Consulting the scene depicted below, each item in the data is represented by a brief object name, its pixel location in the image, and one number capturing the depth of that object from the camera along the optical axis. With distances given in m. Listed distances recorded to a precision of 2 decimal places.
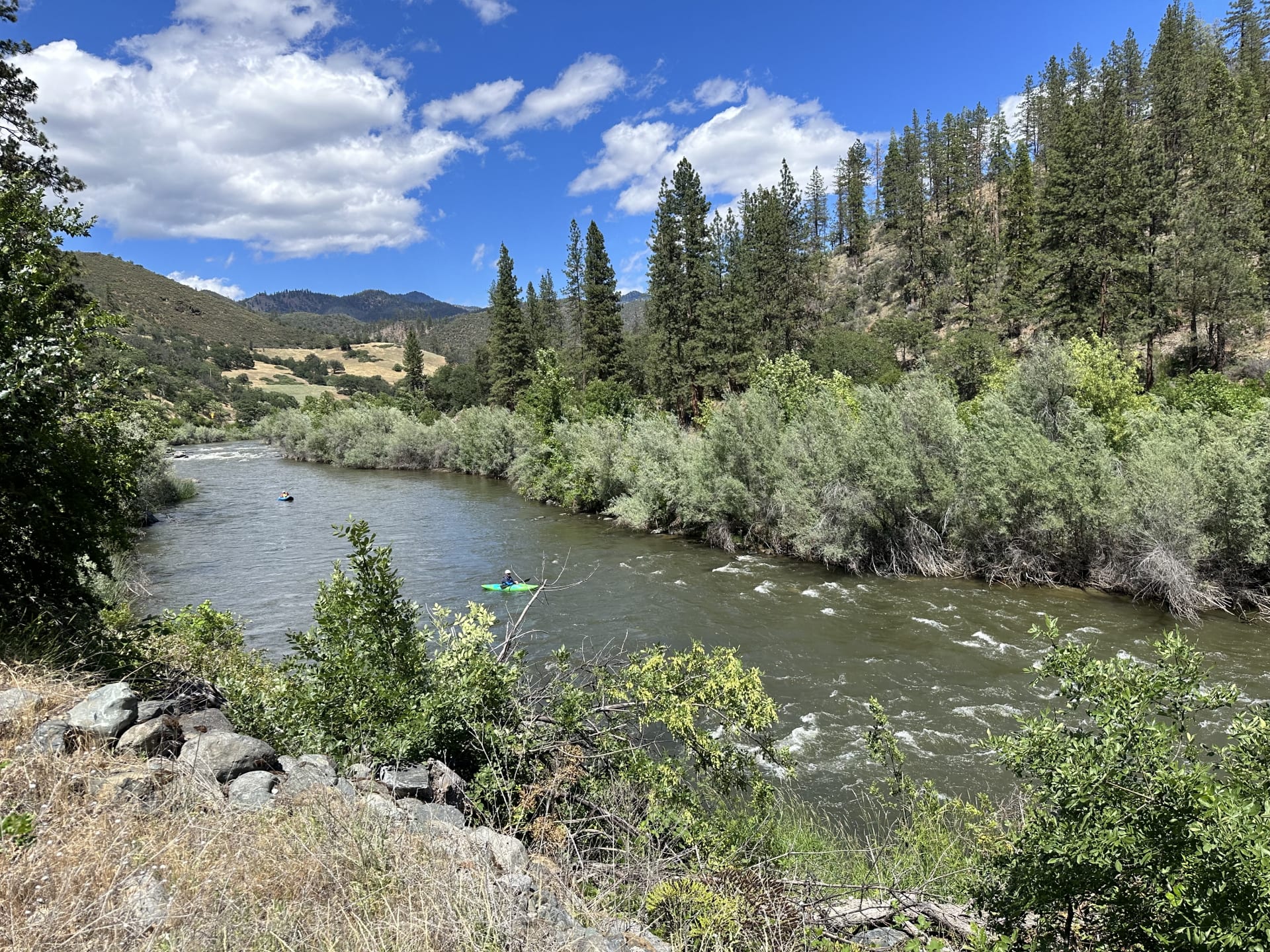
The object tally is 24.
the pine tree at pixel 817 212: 107.50
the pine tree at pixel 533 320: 64.75
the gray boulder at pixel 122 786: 4.37
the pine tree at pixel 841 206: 100.21
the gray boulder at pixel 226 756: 5.09
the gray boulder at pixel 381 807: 4.57
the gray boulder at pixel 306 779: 4.85
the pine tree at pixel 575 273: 78.38
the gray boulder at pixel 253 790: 4.73
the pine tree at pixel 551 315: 82.50
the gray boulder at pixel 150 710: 5.45
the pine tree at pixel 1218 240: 33.62
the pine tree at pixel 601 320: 54.59
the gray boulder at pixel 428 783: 5.30
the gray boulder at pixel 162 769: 4.79
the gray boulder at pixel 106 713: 5.04
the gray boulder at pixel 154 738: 5.07
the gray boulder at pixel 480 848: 4.27
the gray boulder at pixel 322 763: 5.21
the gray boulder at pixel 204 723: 5.69
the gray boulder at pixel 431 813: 4.86
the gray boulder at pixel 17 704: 4.90
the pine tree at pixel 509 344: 62.78
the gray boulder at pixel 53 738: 4.66
